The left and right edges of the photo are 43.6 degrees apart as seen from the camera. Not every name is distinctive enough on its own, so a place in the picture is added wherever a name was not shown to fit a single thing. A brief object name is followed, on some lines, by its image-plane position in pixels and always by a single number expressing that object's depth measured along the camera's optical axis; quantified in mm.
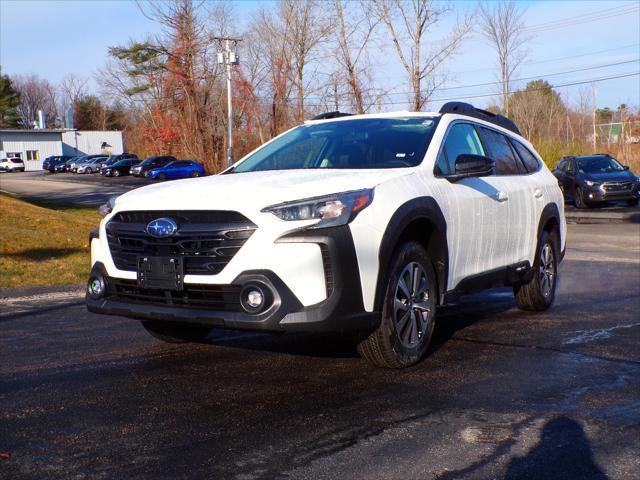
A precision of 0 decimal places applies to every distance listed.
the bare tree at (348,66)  39906
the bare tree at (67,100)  116375
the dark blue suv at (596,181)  24350
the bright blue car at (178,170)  53062
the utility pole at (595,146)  39331
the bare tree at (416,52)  36188
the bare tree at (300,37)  51469
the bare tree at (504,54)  53438
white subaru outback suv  4629
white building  89500
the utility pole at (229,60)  43953
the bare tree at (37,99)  119125
